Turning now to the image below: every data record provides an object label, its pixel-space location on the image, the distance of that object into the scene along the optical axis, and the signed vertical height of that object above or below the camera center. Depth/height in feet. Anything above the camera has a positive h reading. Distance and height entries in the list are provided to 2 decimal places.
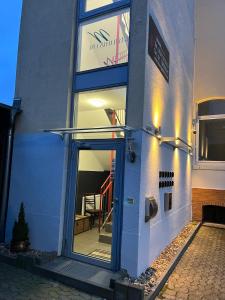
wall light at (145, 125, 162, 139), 15.69 +2.76
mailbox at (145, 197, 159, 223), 15.04 -2.11
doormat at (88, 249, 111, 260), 15.22 -5.10
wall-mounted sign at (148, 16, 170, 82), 16.16 +8.57
